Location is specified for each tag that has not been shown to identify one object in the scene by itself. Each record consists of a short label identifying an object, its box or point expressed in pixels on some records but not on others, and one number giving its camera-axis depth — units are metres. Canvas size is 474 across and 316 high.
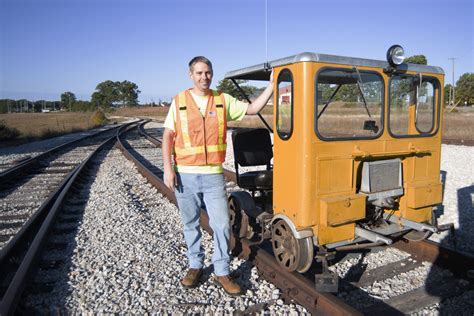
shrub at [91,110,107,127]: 42.37
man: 3.38
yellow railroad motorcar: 3.35
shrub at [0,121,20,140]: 19.64
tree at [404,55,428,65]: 53.90
